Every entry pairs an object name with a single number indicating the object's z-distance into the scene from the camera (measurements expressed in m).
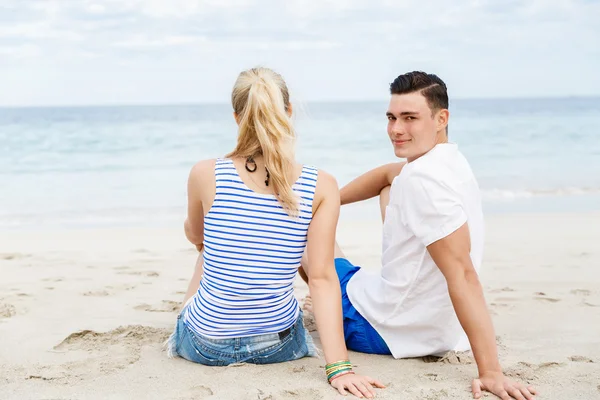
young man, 2.78
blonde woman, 2.79
